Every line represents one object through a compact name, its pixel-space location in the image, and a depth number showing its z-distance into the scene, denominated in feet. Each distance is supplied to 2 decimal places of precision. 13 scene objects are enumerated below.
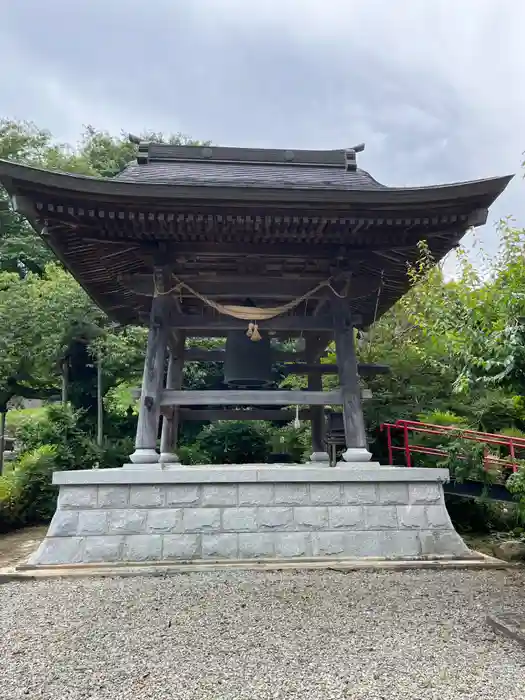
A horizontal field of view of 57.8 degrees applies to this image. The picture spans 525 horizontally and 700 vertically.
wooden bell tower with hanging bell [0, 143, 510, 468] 17.52
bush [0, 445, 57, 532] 29.58
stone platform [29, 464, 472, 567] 17.56
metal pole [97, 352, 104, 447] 39.99
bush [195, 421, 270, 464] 41.91
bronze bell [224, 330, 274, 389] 22.85
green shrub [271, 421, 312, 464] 41.04
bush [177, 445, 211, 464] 41.77
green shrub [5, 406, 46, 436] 45.07
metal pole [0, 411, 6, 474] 37.08
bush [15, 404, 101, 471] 37.63
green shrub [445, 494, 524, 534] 26.30
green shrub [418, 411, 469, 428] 28.27
